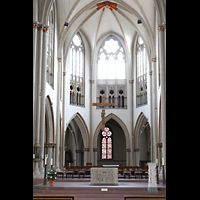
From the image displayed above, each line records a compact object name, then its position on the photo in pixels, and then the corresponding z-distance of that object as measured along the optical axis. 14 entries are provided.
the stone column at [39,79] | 15.72
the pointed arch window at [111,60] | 28.67
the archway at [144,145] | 27.55
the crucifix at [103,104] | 17.45
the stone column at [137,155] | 26.59
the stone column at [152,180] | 10.52
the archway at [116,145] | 30.62
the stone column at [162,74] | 14.93
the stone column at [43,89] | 16.08
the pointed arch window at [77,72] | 26.45
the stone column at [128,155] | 26.84
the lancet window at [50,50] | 19.69
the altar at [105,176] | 13.02
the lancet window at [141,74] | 25.80
